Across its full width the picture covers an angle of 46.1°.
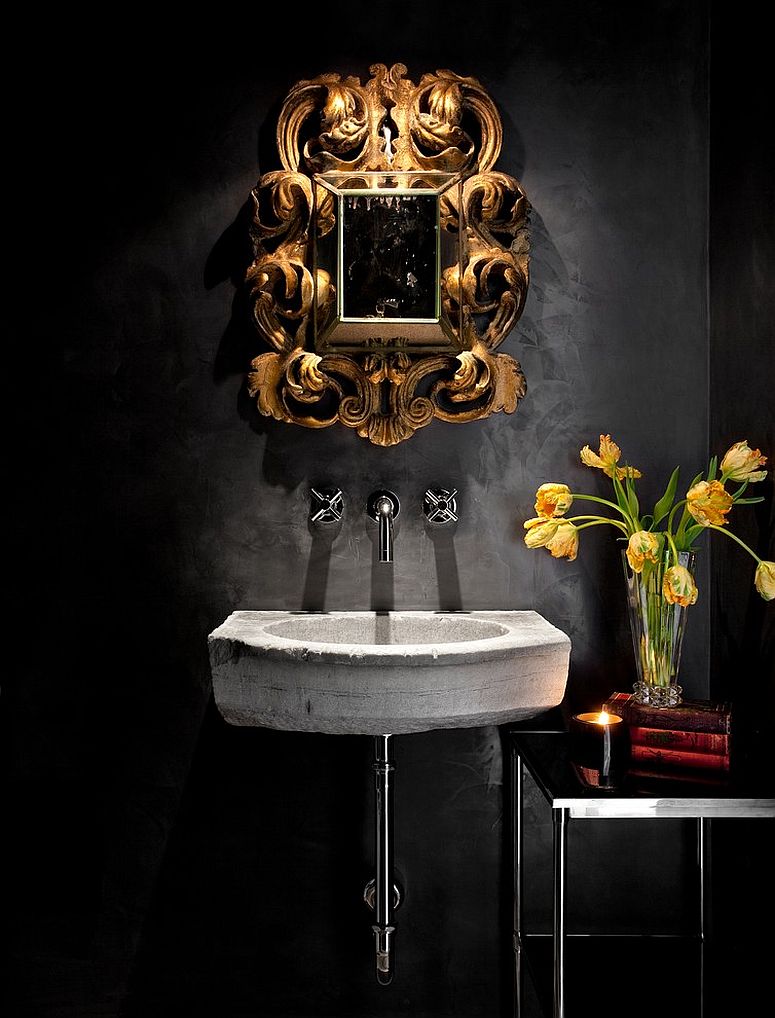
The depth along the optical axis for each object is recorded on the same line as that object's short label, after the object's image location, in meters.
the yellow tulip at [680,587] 1.50
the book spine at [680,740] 1.42
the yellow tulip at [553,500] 1.66
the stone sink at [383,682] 1.40
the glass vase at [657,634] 1.58
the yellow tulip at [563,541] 1.67
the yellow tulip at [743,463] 1.52
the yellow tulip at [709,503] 1.51
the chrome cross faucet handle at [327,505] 1.82
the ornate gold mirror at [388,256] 1.80
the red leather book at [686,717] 1.43
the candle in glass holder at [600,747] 1.45
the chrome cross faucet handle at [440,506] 1.83
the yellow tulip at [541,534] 1.67
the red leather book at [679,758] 1.42
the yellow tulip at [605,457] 1.71
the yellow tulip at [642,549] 1.54
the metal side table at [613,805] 1.34
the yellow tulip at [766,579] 1.46
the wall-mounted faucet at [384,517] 1.78
